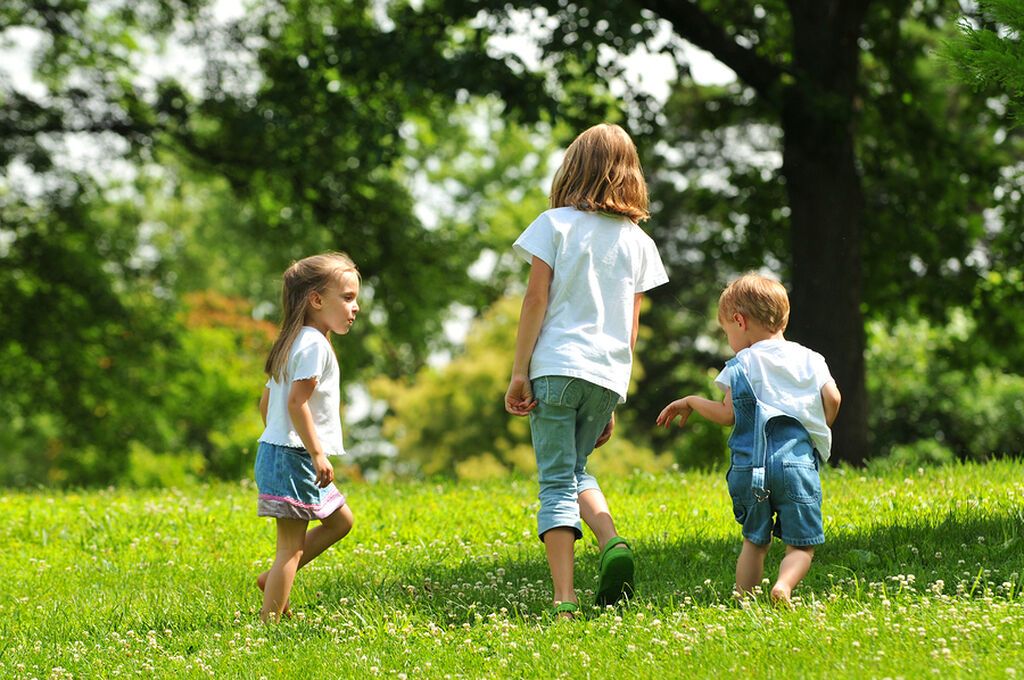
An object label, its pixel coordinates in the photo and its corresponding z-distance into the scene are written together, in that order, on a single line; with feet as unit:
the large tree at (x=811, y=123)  83.56
